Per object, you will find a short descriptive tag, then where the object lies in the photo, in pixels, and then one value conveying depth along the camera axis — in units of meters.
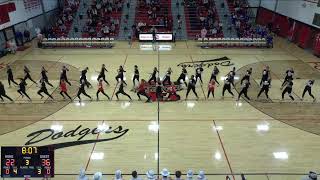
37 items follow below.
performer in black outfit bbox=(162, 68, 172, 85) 17.61
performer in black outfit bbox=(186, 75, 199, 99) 16.26
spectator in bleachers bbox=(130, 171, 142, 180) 8.44
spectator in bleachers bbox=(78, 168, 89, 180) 8.45
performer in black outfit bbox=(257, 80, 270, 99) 16.44
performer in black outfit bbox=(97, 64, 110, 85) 18.21
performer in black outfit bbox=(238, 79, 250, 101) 16.29
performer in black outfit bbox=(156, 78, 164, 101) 16.17
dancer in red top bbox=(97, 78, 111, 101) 16.23
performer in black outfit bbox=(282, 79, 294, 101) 16.19
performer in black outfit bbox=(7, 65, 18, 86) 18.02
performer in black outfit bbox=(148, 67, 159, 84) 18.05
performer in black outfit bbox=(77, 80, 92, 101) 15.97
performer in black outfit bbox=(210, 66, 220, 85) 17.16
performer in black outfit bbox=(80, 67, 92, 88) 17.72
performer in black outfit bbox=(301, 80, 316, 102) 16.19
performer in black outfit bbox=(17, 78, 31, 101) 16.26
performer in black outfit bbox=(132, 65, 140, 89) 18.28
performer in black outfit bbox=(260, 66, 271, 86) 17.65
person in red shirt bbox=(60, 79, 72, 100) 16.44
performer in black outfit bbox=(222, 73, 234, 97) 16.44
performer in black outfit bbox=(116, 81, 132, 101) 16.28
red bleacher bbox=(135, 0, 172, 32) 32.66
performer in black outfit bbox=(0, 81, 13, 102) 16.12
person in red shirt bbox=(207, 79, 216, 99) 16.47
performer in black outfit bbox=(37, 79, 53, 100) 16.27
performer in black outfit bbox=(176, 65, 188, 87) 17.93
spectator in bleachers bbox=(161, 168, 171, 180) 8.33
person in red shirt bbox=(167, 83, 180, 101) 16.89
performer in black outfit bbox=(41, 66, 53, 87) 17.77
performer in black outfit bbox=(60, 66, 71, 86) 17.69
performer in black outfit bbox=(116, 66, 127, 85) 17.84
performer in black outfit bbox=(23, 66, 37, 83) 18.15
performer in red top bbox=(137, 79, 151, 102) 16.42
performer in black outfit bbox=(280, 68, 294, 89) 17.42
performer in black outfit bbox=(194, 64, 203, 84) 18.22
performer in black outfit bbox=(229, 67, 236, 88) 16.94
